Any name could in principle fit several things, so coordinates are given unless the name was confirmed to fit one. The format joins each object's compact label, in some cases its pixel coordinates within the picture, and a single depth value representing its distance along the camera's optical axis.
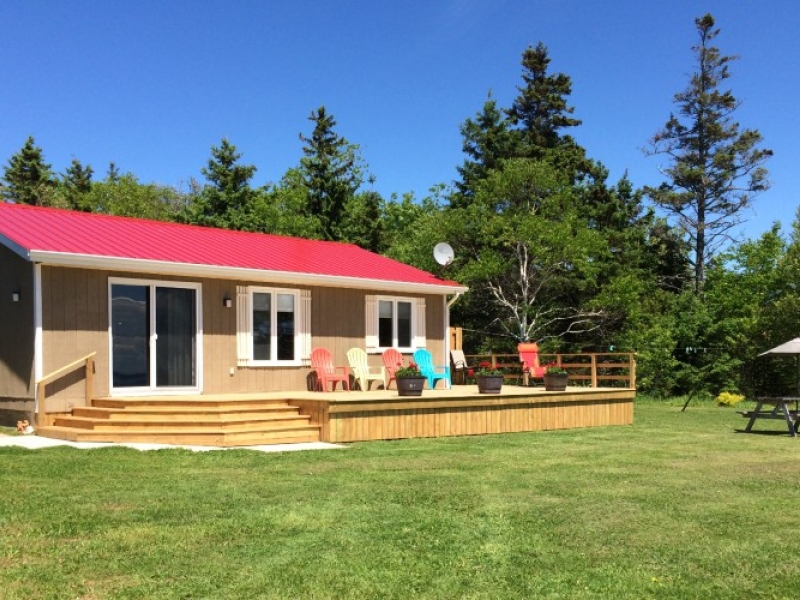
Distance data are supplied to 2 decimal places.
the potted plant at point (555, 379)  13.60
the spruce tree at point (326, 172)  31.52
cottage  10.61
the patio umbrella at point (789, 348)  13.44
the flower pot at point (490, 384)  12.66
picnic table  12.27
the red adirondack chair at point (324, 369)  13.17
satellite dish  16.58
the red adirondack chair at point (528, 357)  15.95
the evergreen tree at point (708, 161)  29.73
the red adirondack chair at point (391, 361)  14.10
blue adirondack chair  14.08
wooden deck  9.79
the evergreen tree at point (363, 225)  31.41
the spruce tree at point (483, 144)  30.81
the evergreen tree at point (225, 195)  29.81
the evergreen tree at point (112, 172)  41.75
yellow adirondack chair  13.48
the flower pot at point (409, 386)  11.40
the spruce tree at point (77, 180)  37.37
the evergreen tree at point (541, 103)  31.75
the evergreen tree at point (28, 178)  35.06
